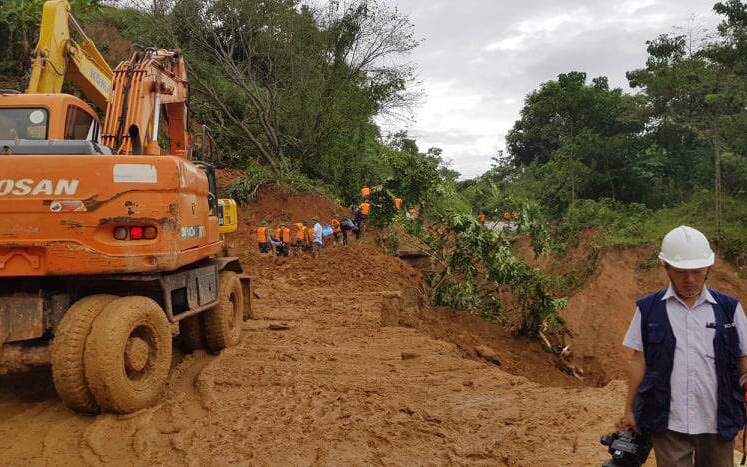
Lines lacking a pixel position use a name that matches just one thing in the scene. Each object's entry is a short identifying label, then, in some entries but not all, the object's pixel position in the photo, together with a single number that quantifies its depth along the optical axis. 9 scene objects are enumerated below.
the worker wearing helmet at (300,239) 17.45
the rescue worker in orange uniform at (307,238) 17.45
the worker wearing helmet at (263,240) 17.06
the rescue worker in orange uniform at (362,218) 17.25
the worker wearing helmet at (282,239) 16.95
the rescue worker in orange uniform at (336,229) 17.62
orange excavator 4.81
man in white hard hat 2.91
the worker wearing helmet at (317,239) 16.55
